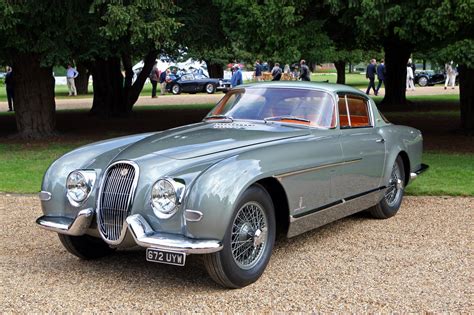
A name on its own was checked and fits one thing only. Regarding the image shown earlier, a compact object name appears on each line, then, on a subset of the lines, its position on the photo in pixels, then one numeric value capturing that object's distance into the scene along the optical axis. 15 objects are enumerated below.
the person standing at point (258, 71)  33.06
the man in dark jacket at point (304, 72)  28.72
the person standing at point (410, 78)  38.06
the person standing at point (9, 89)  22.87
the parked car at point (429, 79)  47.34
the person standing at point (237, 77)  23.38
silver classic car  4.48
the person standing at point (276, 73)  28.92
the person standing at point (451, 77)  38.77
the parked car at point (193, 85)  40.44
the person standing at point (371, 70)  31.92
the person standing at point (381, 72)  32.06
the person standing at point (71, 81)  34.87
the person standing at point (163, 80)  39.17
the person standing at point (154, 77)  34.01
